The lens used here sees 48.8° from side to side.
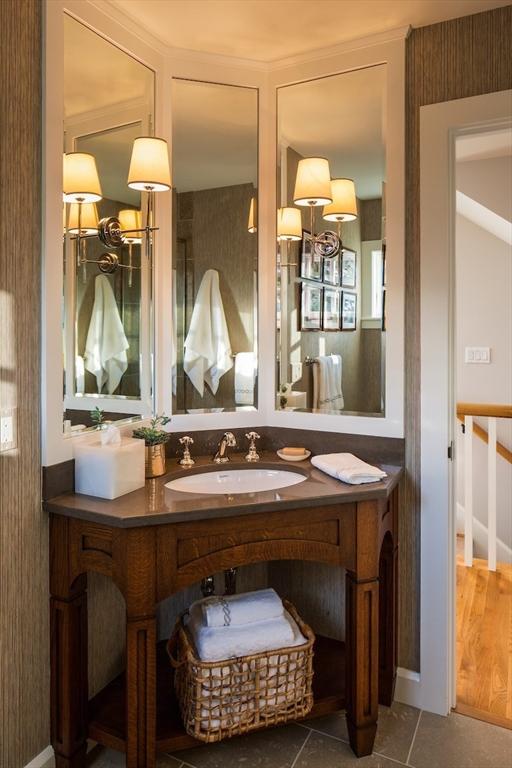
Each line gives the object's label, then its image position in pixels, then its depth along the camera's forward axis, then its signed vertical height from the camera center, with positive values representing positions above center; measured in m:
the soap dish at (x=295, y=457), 2.20 -0.32
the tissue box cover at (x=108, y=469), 1.69 -0.29
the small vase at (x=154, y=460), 1.95 -0.29
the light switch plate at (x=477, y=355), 4.13 +0.16
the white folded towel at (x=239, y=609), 1.76 -0.75
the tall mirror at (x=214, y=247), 2.22 +0.52
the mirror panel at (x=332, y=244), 2.17 +0.53
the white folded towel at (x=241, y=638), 1.70 -0.81
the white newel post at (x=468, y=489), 3.45 -0.70
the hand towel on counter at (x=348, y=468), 1.84 -0.31
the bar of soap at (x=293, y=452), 2.21 -0.30
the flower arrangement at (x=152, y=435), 1.95 -0.21
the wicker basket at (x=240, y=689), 1.67 -0.96
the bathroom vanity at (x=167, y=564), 1.55 -0.55
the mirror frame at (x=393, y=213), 2.11 +0.61
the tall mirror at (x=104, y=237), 1.83 +0.49
